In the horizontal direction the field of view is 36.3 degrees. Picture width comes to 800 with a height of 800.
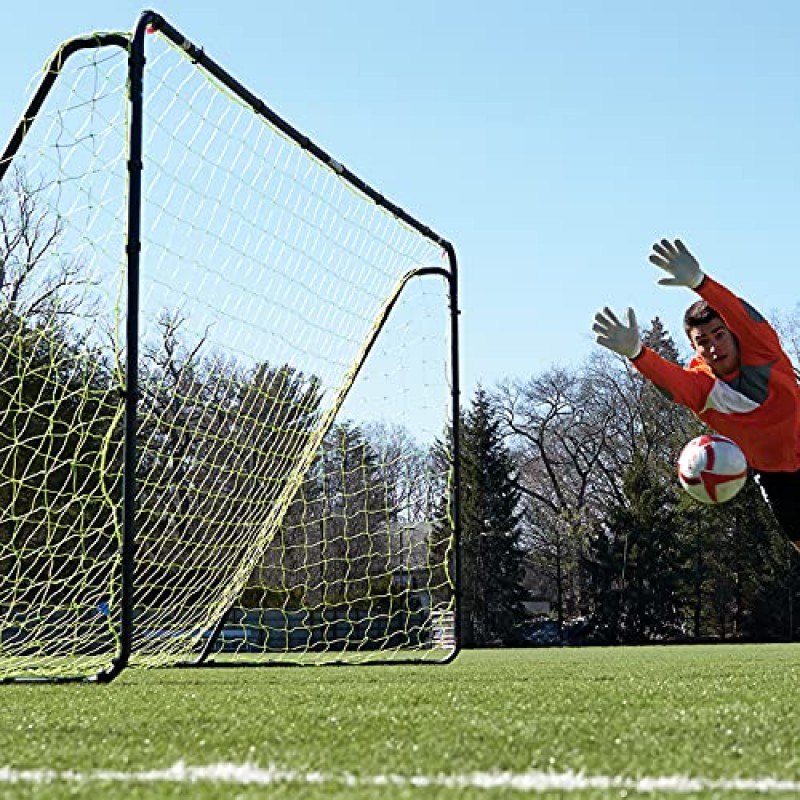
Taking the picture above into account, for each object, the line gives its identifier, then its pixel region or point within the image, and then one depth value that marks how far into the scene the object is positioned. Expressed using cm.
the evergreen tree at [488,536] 3409
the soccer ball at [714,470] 546
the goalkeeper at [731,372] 566
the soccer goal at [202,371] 572
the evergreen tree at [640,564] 3300
